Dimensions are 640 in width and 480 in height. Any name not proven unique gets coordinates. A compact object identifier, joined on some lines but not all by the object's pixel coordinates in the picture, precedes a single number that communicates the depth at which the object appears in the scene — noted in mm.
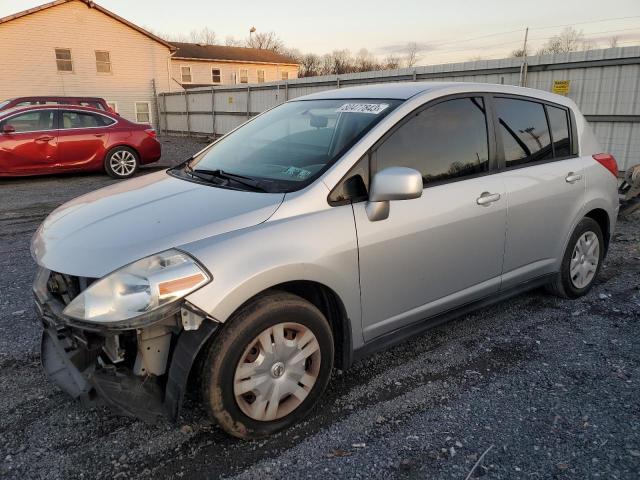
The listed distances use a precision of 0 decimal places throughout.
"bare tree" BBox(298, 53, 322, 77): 70750
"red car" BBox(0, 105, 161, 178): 10219
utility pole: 9141
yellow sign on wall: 8578
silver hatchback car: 2238
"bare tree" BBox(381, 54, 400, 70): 60619
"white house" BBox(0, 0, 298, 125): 25062
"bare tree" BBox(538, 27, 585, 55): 51438
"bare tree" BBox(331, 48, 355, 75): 71588
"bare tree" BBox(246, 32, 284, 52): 79250
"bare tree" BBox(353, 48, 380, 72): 67312
